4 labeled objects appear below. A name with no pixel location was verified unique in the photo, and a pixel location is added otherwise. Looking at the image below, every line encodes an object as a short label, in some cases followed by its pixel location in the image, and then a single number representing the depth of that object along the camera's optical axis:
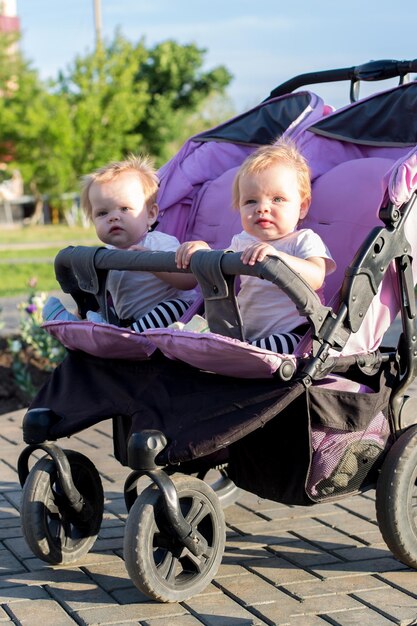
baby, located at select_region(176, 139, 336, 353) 3.23
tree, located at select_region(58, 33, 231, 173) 31.52
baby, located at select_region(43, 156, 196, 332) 3.60
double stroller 2.95
